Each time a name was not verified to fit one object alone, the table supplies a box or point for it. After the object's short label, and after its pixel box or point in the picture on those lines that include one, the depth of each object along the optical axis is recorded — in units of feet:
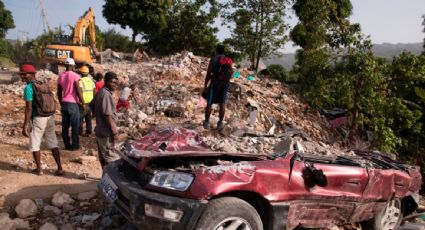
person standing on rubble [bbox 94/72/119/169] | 15.17
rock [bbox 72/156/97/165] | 19.63
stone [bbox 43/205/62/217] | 13.67
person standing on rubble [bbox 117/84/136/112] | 30.07
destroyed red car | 9.36
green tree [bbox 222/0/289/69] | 64.64
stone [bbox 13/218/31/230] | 12.52
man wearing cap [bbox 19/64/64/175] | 15.90
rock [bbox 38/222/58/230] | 12.30
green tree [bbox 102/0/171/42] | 83.20
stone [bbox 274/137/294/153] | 12.91
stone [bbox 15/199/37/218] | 13.17
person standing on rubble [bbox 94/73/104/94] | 24.27
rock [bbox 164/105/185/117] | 29.73
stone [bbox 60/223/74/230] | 12.70
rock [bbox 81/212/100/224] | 13.20
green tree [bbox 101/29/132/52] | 138.92
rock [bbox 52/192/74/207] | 14.24
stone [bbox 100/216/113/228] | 12.93
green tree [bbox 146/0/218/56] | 81.87
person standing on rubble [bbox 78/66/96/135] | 22.14
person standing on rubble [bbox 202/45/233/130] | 22.49
